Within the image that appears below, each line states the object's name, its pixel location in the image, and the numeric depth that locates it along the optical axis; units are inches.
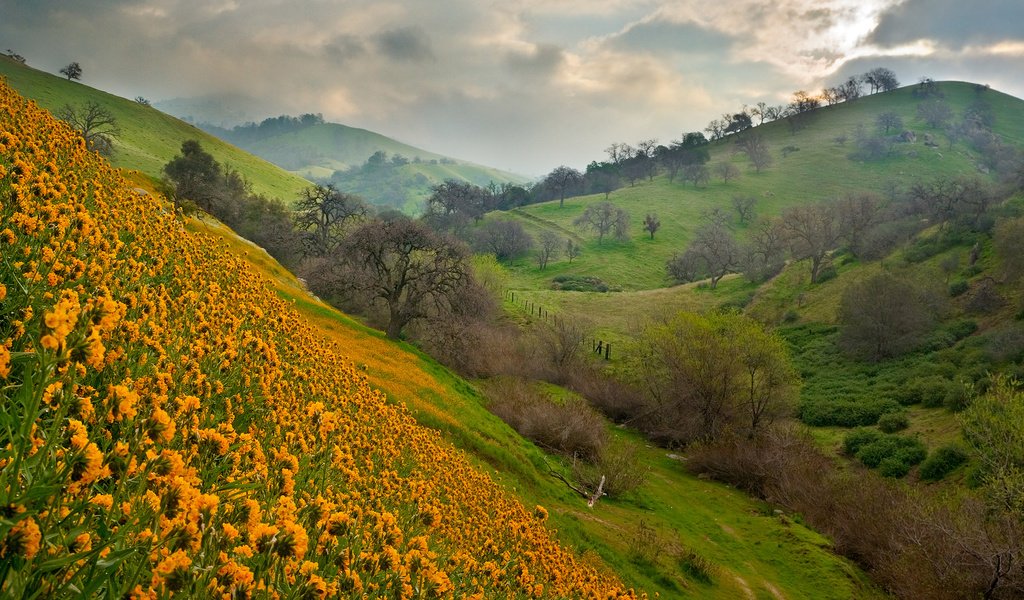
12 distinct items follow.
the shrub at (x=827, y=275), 2765.7
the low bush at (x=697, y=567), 750.5
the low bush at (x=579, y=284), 3563.0
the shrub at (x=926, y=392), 1449.3
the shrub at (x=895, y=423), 1402.6
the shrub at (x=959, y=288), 2018.9
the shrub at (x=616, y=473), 1005.2
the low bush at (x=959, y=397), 1330.0
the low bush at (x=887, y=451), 1216.2
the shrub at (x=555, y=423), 1178.6
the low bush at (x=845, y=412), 1504.7
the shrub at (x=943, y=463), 1140.5
